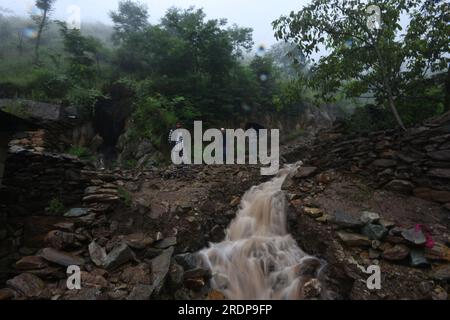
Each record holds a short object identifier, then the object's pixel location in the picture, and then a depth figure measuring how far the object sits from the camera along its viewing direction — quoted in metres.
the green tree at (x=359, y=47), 6.16
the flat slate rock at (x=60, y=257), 4.01
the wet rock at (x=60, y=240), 4.32
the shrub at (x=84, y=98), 10.29
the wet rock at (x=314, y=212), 5.11
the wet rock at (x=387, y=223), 4.42
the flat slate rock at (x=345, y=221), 4.62
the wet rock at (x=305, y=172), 6.53
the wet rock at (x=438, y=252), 3.76
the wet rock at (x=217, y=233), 5.36
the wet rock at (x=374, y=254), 4.07
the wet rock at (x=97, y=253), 4.13
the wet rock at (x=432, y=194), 4.73
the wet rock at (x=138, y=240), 4.46
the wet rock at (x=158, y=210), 5.31
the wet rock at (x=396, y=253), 3.92
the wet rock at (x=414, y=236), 3.96
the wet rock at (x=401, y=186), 5.21
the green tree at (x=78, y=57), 11.59
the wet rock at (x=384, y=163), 5.55
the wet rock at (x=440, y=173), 4.73
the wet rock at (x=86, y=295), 3.51
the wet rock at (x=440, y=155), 4.81
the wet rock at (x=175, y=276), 3.98
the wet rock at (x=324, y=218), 4.95
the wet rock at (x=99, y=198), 5.30
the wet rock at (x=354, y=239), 4.31
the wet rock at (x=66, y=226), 4.58
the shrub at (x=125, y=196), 5.42
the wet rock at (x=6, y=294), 3.40
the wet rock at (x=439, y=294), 3.31
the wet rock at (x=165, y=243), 4.61
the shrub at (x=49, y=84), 10.34
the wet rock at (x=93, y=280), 3.73
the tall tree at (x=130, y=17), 23.31
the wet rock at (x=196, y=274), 4.19
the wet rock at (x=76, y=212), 4.90
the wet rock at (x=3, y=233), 4.51
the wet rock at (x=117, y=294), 3.56
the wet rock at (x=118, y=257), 4.05
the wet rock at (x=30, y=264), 3.93
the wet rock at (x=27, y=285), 3.54
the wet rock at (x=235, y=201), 6.27
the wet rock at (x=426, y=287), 3.43
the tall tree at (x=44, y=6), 20.22
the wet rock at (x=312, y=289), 3.97
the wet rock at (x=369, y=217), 4.59
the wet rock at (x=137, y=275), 3.86
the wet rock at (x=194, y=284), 4.12
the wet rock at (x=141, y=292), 3.52
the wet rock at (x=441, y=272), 3.50
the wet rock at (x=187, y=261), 4.42
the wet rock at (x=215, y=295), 4.05
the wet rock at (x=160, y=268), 3.77
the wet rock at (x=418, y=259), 3.74
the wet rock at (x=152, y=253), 4.40
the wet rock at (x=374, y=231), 4.30
